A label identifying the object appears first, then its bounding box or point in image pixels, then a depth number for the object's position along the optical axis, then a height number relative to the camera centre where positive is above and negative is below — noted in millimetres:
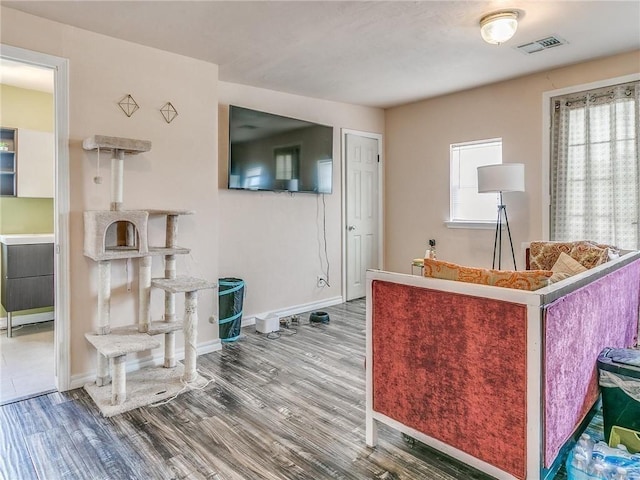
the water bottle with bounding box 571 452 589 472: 1668 -957
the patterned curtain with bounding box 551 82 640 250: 3414 +618
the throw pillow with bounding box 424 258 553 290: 1562 -167
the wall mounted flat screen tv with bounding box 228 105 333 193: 3842 +864
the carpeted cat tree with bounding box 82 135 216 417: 2510 -513
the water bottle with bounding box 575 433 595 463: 1704 -930
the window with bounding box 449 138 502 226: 4402 +613
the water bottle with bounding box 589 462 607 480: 1616 -965
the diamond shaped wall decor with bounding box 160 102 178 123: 3124 +975
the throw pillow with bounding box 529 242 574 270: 3232 -149
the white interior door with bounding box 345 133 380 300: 5102 +331
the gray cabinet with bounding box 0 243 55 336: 3752 -406
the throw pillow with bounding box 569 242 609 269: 2611 -134
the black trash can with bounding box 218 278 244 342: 3639 -686
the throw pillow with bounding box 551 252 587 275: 2379 -196
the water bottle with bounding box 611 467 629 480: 1603 -966
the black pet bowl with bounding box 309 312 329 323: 4242 -886
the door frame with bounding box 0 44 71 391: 2645 +107
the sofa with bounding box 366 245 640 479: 1448 -535
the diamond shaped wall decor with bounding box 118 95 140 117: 2920 +960
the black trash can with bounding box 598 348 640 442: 1890 -746
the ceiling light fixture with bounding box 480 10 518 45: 2604 +1391
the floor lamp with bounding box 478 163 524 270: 3697 +538
